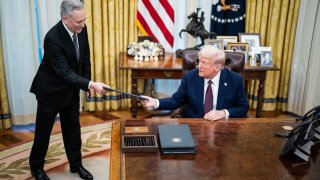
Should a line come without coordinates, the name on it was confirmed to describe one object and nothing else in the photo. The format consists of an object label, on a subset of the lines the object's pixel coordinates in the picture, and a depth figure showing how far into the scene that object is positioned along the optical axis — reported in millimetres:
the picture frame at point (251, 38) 4043
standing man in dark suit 2424
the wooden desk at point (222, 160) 1614
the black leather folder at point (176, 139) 1811
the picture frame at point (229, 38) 4016
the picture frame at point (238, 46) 3852
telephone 1755
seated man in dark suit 2572
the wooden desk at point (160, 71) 3594
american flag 4230
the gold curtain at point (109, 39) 4102
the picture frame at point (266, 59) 3771
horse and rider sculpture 3816
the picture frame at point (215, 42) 3779
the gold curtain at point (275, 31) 4262
